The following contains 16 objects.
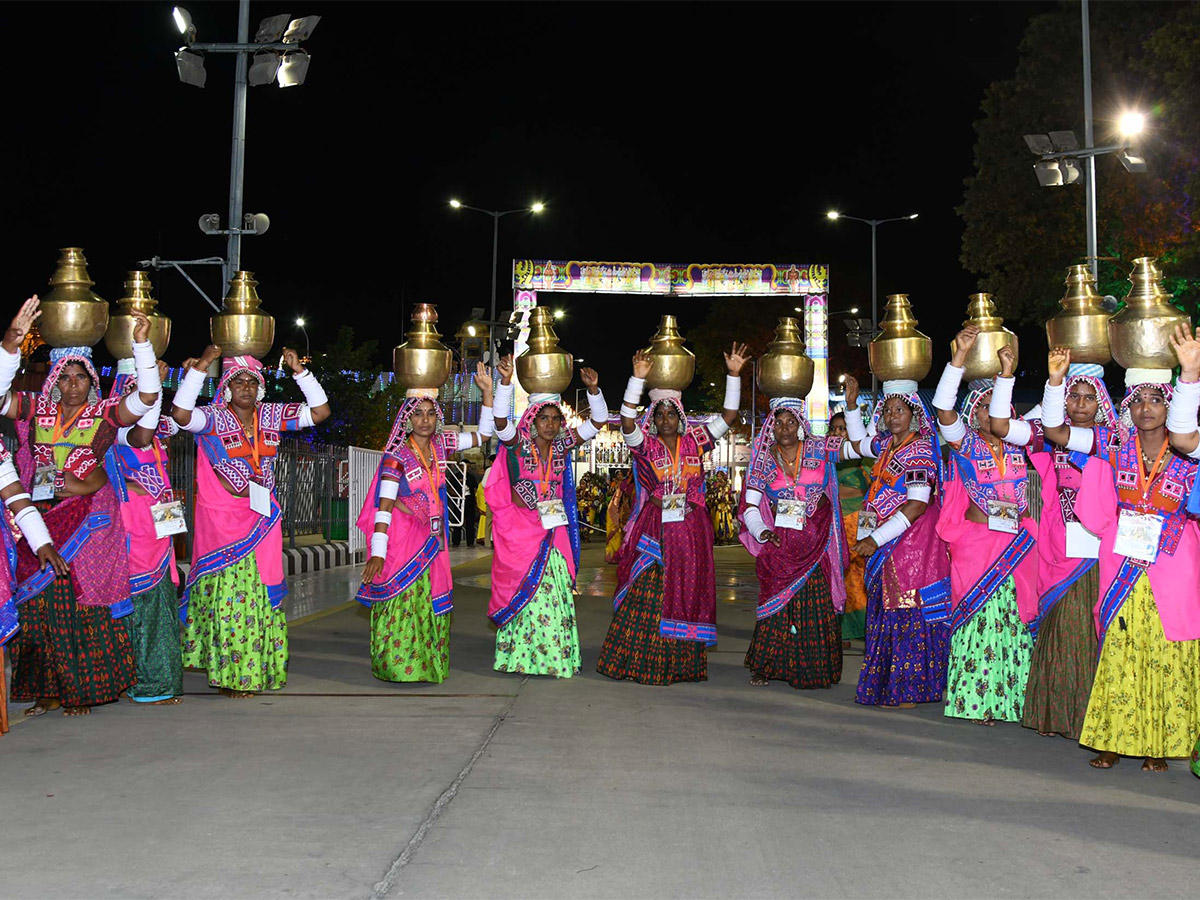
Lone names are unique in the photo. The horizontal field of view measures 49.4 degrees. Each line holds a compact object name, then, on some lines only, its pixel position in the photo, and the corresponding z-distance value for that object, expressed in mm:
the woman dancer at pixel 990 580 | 7195
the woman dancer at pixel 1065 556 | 6445
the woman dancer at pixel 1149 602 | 5902
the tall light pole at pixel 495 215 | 34828
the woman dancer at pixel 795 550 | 8352
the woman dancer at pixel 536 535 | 8633
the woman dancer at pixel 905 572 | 7645
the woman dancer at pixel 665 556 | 8531
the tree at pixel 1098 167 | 19219
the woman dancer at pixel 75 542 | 7125
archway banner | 34250
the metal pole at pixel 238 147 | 14297
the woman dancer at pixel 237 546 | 7730
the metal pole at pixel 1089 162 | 16203
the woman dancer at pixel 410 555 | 8293
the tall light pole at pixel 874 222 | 34559
